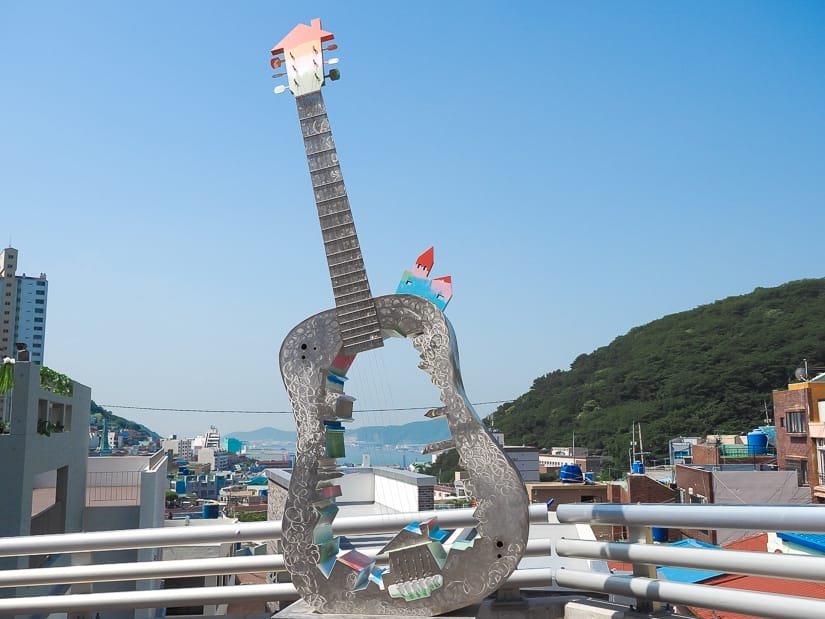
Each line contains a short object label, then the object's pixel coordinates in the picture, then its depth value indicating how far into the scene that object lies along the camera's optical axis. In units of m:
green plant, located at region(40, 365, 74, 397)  15.27
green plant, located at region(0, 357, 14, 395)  12.92
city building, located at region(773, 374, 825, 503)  26.55
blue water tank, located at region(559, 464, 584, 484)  35.69
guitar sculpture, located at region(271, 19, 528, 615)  3.57
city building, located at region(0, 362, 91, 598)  12.66
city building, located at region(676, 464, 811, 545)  24.34
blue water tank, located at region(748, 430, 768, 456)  39.06
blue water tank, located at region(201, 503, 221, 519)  33.07
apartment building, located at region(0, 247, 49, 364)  137.75
